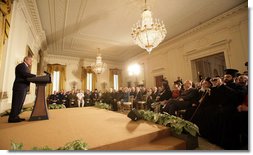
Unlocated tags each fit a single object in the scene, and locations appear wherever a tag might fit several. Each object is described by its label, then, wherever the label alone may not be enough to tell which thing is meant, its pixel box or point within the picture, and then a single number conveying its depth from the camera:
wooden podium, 2.33
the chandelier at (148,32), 3.50
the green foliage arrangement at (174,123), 1.73
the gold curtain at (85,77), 9.97
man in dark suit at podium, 2.21
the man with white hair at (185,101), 3.23
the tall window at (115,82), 11.13
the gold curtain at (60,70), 9.02
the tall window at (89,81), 10.20
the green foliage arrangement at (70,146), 1.18
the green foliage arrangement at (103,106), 4.68
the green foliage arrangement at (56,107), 5.14
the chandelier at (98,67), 7.11
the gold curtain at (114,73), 11.01
